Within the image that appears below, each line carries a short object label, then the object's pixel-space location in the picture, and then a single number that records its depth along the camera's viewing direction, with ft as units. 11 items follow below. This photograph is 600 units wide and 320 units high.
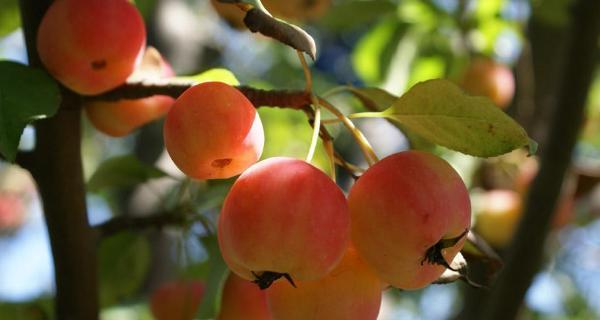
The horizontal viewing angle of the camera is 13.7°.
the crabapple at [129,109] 2.36
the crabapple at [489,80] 3.91
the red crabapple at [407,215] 2.06
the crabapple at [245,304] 2.29
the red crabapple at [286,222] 2.04
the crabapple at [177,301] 2.59
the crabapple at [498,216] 4.01
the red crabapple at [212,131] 2.10
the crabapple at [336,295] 2.09
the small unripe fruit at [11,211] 8.72
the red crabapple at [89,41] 2.23
